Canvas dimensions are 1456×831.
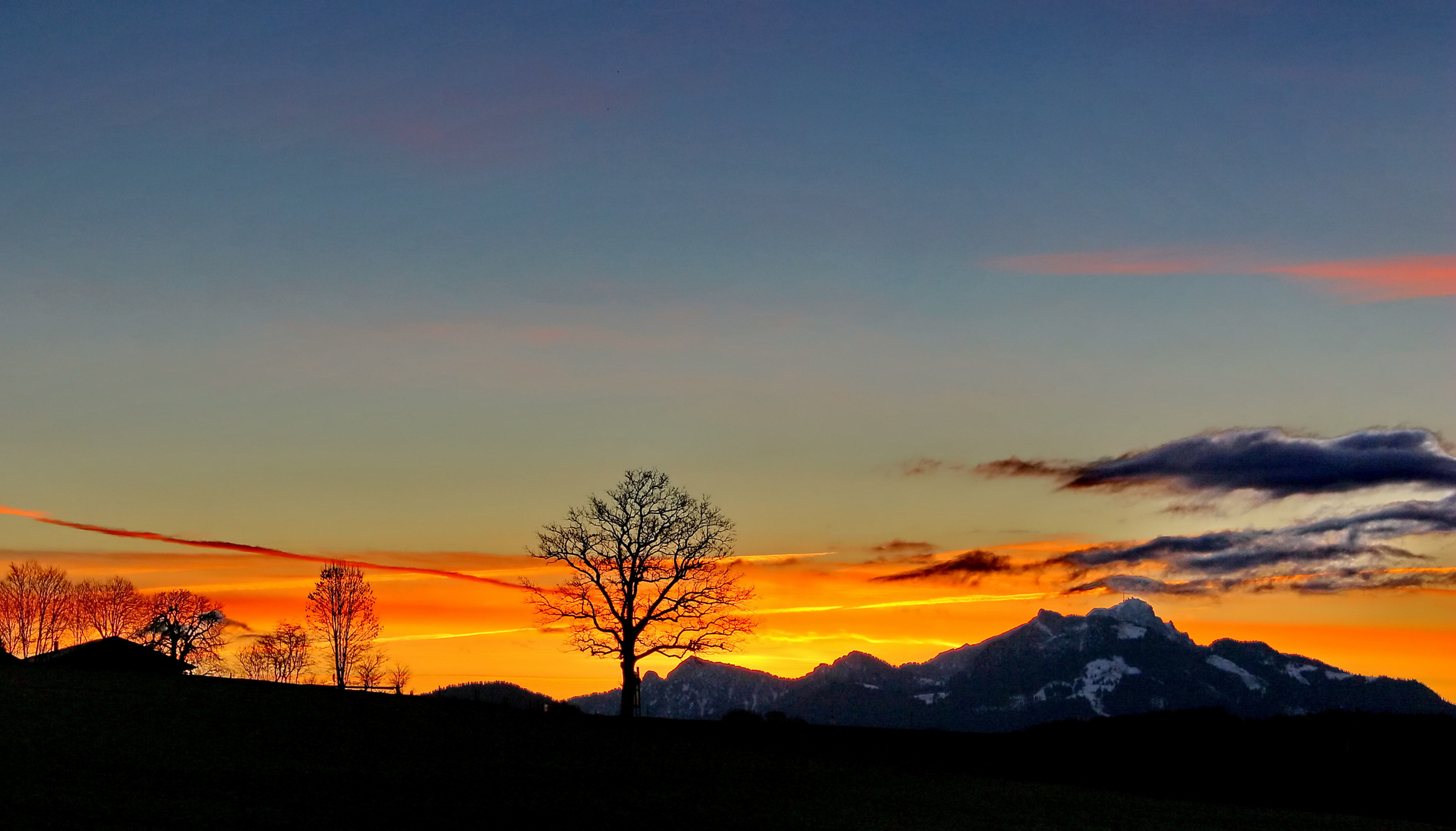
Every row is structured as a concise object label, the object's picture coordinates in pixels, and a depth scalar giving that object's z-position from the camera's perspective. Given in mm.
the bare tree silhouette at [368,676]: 126688
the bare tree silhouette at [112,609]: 156000
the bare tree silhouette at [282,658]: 146125
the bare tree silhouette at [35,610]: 152375
